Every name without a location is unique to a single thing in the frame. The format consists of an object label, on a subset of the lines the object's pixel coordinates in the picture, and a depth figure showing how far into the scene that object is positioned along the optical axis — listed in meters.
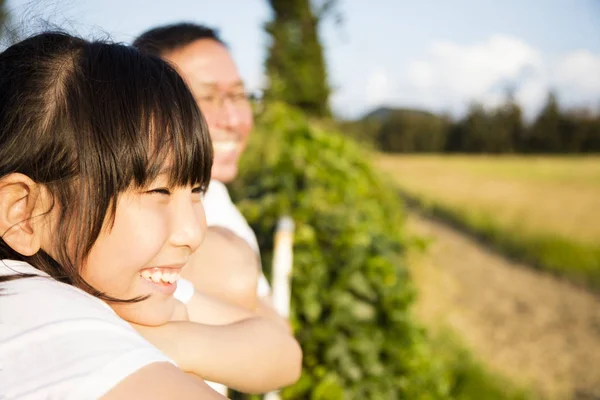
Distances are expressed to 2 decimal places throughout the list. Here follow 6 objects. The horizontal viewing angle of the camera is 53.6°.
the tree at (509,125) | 44.28
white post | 2.17
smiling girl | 0.89
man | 1.29
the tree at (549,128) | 43.16
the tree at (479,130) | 44.94
